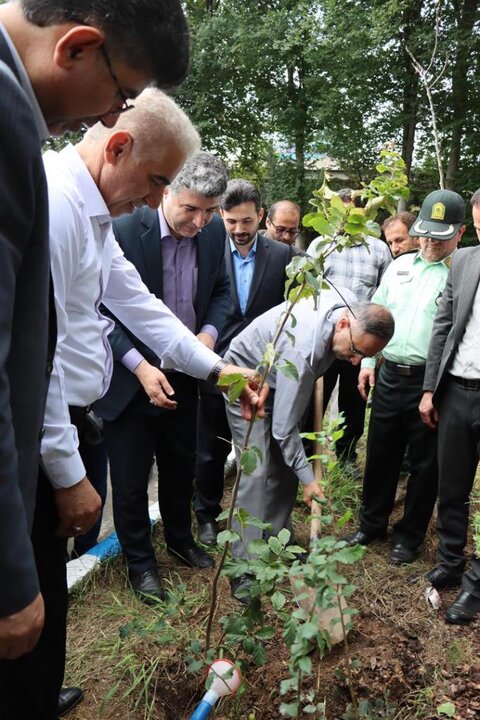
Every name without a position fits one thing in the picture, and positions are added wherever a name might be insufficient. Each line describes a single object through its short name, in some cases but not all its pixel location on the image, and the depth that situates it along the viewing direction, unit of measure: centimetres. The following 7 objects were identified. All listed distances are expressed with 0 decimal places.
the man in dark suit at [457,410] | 279
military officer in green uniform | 325
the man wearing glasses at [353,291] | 449
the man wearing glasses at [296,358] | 265
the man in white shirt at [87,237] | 141
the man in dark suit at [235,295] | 352
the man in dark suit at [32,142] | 87
